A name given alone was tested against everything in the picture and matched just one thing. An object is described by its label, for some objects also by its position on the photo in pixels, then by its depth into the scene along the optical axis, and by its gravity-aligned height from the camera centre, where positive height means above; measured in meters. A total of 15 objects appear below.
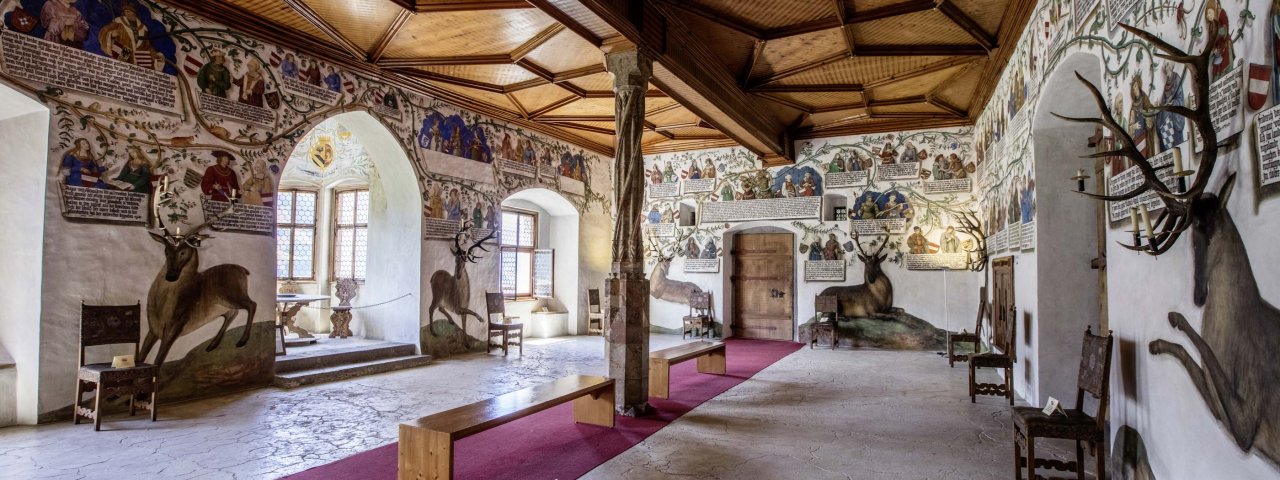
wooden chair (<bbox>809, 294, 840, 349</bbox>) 10.29 -0.89
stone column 5.39 -0.02
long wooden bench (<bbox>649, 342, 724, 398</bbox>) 6.21 -1.05
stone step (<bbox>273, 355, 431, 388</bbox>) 6.55 -1.25
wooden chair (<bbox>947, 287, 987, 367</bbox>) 7.72 -0.92
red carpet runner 3.93 -1.31
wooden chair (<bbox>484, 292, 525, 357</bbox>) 9.18 -0.95
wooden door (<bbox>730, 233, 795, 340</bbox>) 11.33 -0.40
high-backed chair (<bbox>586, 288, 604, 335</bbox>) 12.05 -0.97
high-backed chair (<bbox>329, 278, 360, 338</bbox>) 8.77 -0.84
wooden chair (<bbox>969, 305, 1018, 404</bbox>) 5.84 -0.92
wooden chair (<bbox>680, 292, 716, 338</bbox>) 11.26 -0.96
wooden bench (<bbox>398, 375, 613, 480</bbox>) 3.43 -0.94
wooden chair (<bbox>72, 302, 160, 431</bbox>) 4.80 -0.87
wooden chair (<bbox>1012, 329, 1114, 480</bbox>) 3.38 -0.86
